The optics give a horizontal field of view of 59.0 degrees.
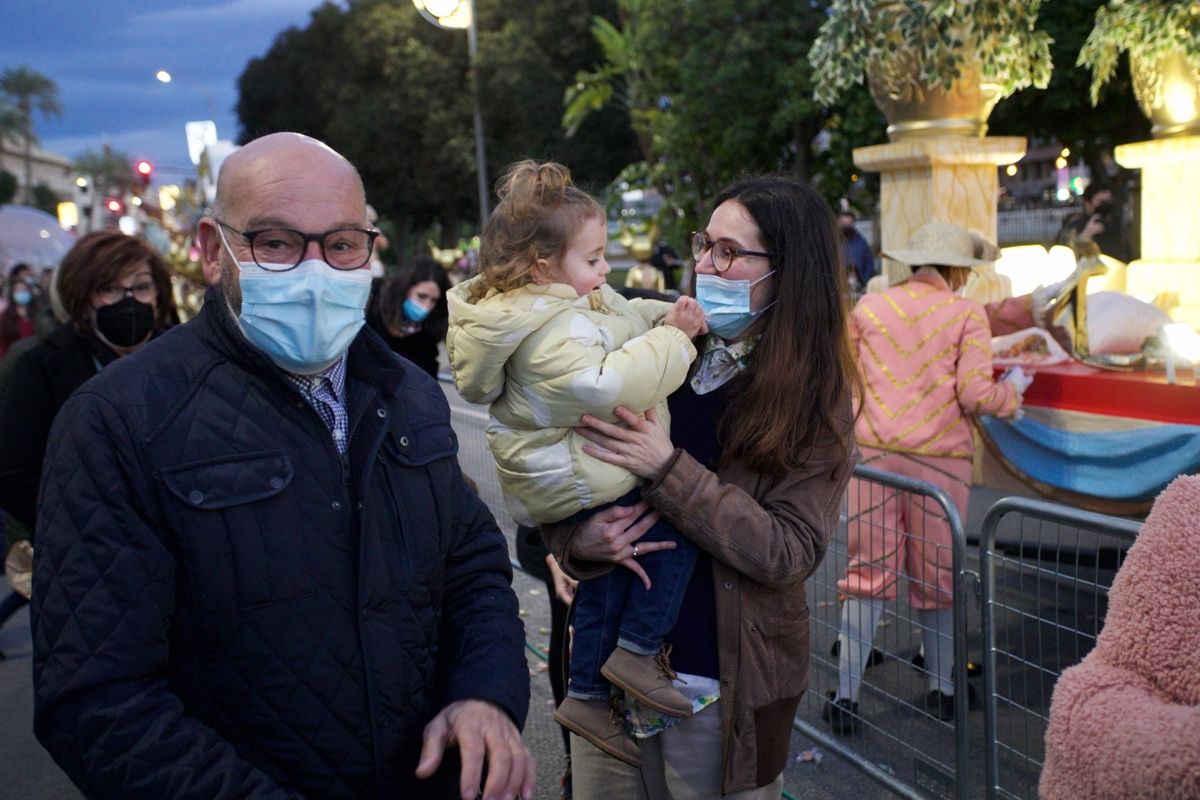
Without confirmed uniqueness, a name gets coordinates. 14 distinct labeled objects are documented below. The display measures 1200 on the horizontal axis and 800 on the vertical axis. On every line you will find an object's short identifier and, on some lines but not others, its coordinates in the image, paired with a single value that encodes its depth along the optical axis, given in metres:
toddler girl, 2.30
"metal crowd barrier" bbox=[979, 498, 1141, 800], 2.81
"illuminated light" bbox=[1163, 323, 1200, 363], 4.87
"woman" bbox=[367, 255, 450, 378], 5.18
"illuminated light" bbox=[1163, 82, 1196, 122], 7.50
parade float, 5.62
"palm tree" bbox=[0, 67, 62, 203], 105.81
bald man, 1.61
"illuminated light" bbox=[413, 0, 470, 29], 8.88
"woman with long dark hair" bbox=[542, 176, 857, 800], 2.32
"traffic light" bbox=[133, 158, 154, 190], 25.17
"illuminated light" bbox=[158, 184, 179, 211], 20.79
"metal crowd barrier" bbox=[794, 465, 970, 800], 3.30
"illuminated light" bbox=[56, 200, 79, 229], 43.97
